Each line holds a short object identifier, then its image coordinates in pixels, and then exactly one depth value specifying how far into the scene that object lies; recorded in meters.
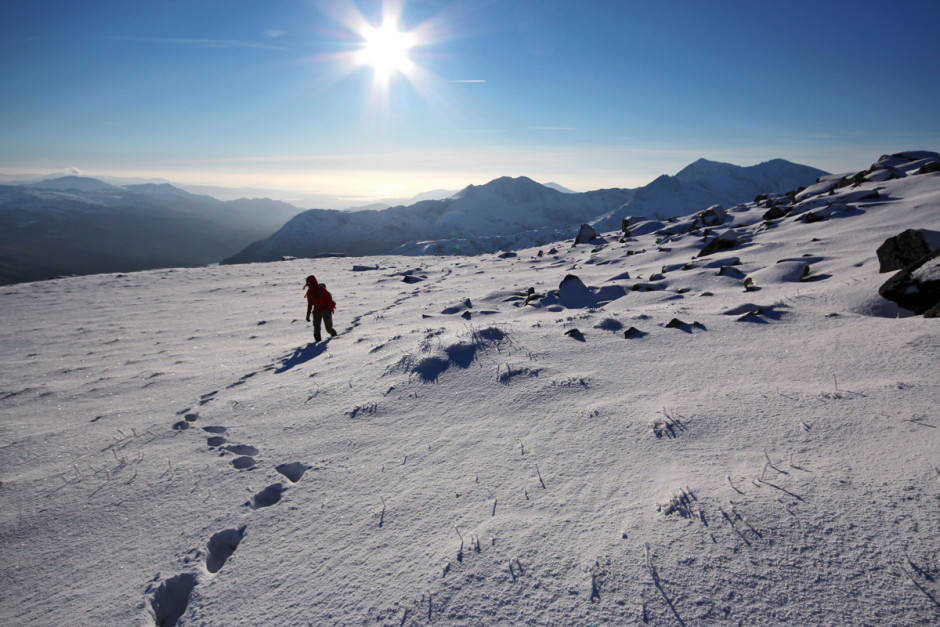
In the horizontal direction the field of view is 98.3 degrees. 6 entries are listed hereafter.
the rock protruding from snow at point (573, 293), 12.32
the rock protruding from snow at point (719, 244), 16.97
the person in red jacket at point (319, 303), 11.11
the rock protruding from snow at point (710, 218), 25.23
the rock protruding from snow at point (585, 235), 31.00
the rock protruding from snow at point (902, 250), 8.58
